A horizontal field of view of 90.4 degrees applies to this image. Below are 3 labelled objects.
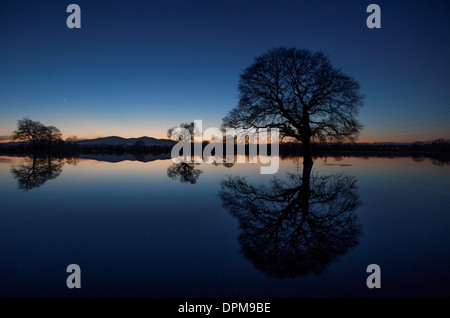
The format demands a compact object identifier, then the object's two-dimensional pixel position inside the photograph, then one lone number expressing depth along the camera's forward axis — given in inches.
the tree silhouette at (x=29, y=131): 2135.8
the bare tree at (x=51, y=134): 2341.3
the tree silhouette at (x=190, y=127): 2236.7
